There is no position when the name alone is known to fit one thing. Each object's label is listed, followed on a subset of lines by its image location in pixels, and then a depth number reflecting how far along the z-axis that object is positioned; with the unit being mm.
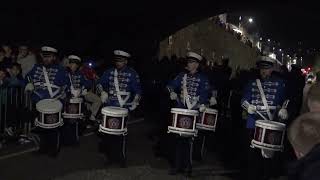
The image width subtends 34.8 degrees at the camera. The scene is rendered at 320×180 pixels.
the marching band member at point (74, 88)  10434
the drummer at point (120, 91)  9250
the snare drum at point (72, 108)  10344
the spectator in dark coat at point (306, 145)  2416
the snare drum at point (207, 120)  9812
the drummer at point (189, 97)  8766
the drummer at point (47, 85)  9594
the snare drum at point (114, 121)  8703
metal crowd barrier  9867
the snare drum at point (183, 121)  8367
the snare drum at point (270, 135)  7514
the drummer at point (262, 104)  8203
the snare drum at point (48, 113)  9188
